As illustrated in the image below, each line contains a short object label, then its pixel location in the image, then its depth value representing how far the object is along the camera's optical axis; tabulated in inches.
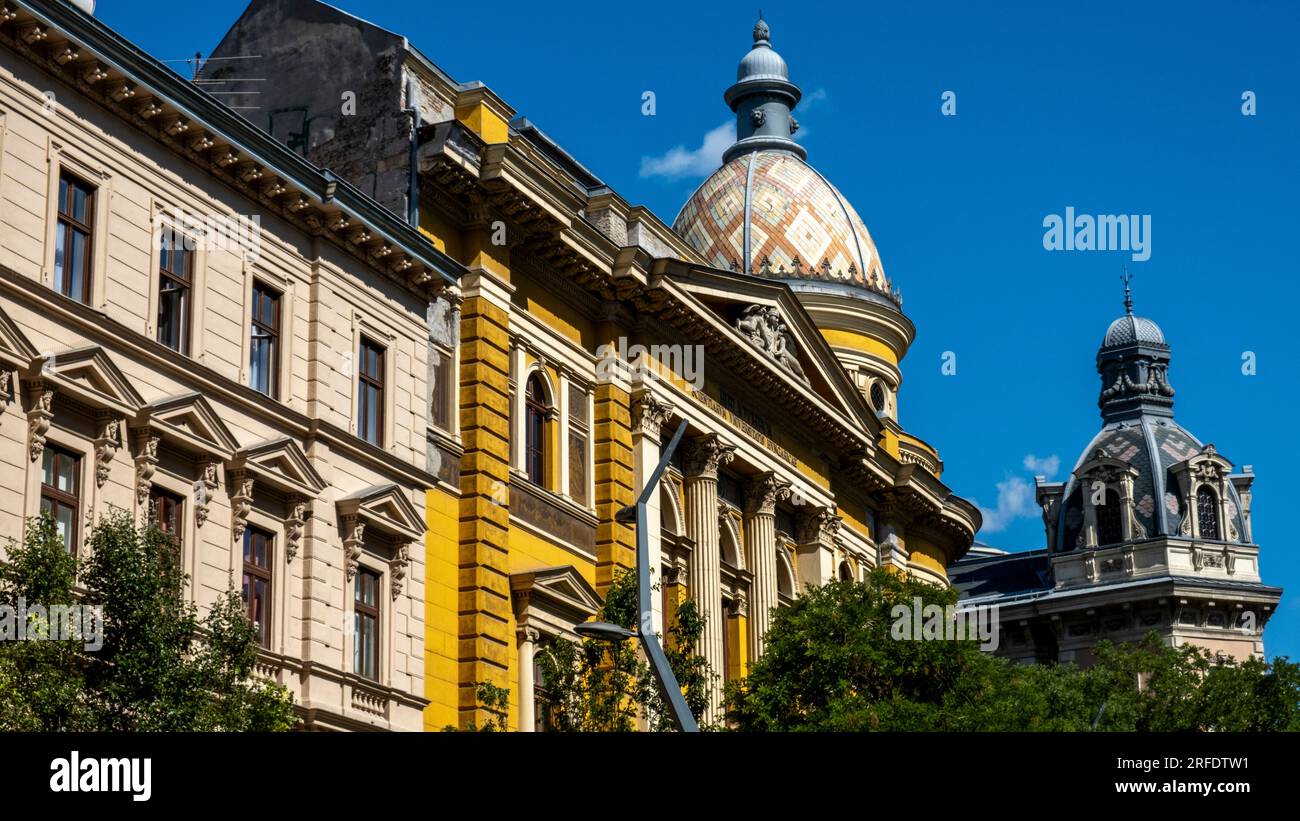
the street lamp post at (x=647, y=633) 1060.5
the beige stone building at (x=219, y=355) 1121.4
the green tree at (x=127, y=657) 910.4
